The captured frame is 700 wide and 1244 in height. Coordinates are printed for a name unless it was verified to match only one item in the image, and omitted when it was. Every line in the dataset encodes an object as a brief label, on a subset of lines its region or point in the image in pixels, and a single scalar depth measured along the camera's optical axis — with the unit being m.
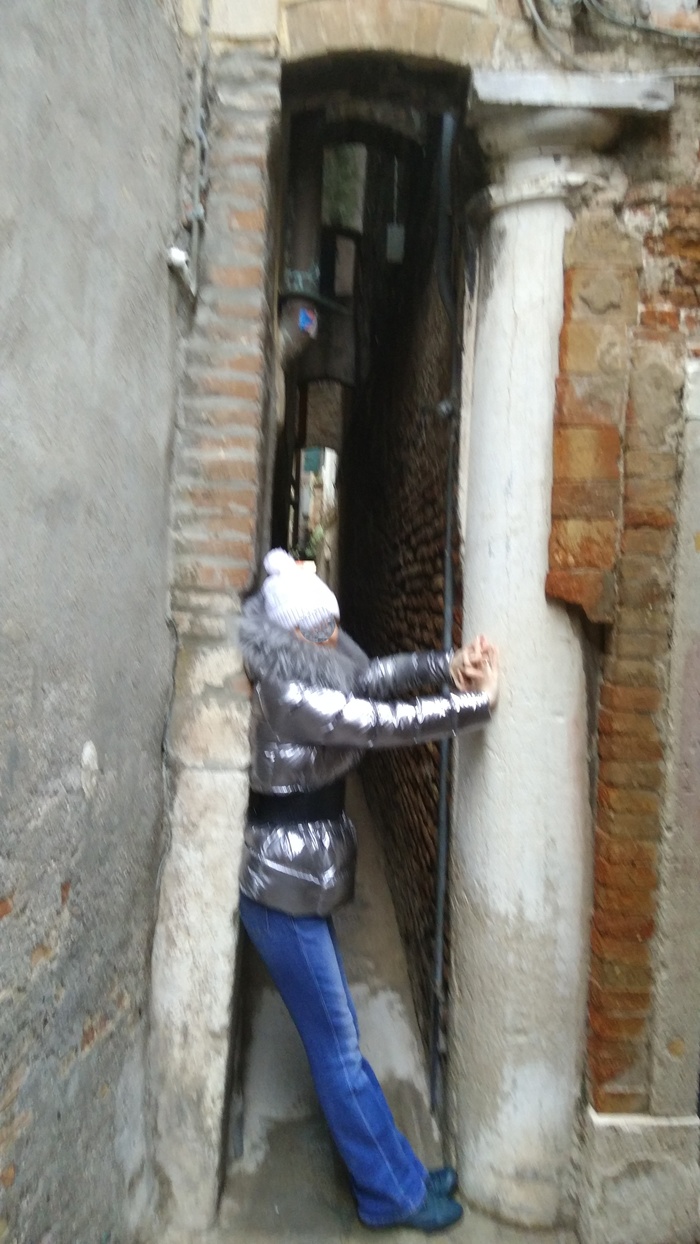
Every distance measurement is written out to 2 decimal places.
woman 1.95
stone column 2.01
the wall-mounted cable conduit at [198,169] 1.96
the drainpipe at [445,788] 2.38
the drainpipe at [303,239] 2.80
